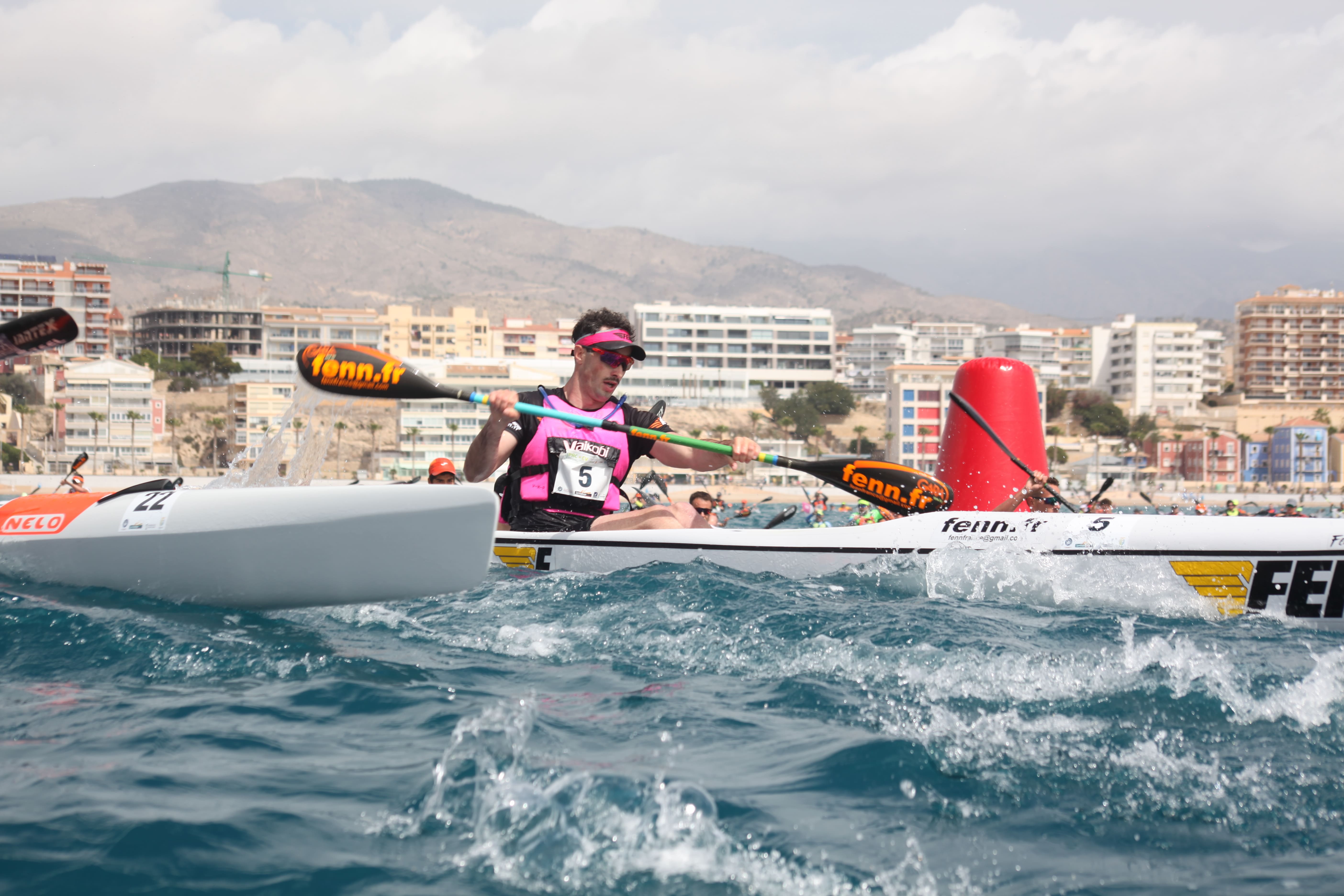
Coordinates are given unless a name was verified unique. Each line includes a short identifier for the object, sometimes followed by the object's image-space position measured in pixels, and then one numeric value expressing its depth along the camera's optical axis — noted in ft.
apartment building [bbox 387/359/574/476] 265.34
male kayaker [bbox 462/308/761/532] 20.93
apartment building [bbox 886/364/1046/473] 286.87
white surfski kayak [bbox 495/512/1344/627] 19.06
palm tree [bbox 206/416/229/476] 280.51
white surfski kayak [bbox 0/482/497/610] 15.24
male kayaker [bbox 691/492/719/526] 28.35
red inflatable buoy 35.32
